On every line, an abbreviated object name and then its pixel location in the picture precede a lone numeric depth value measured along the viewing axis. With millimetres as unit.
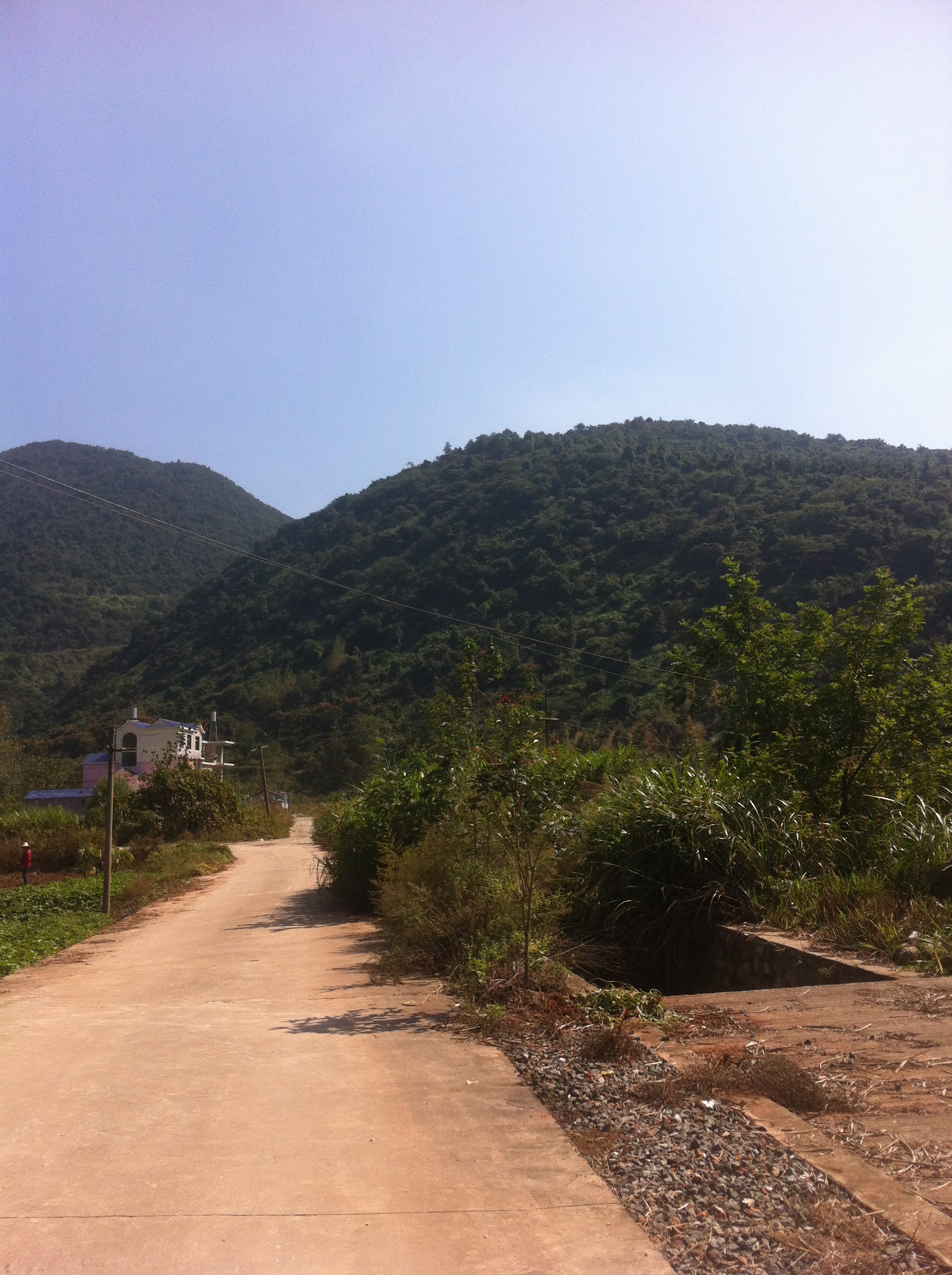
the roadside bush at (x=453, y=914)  8664
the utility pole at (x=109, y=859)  16531
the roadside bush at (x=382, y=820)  14742
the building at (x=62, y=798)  53781
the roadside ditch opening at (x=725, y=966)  7895
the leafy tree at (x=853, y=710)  12133
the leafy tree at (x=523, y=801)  8125
